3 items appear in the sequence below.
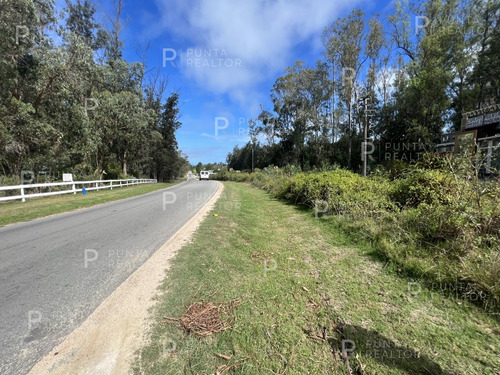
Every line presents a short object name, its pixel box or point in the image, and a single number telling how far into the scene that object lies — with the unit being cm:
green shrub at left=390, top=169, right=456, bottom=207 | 475
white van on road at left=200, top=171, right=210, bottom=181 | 4936
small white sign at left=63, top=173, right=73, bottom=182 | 1365
